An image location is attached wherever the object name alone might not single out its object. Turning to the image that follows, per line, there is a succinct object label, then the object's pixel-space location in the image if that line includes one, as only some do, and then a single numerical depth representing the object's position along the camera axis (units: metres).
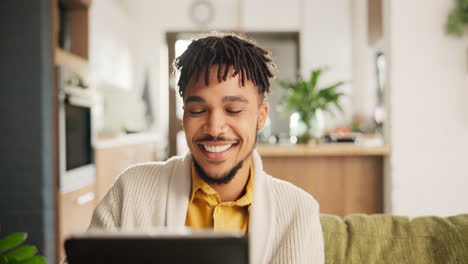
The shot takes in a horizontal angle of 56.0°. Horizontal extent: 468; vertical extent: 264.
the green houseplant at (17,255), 0.72
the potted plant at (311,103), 2.72
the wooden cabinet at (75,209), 2.72
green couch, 1.21
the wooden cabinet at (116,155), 3.83
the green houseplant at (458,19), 2.37
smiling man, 1.02
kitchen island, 2.65
